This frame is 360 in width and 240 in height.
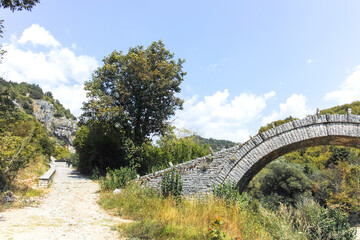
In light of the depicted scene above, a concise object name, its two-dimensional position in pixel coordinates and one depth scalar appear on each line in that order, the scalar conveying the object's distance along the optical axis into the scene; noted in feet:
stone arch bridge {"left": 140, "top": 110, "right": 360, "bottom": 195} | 23.81
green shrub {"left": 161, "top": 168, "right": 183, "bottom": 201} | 28.07
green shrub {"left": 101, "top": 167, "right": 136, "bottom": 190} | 31.86
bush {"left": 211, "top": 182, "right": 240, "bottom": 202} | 24.25
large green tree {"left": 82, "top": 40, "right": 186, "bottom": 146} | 43.06
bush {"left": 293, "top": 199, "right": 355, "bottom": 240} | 27.45
